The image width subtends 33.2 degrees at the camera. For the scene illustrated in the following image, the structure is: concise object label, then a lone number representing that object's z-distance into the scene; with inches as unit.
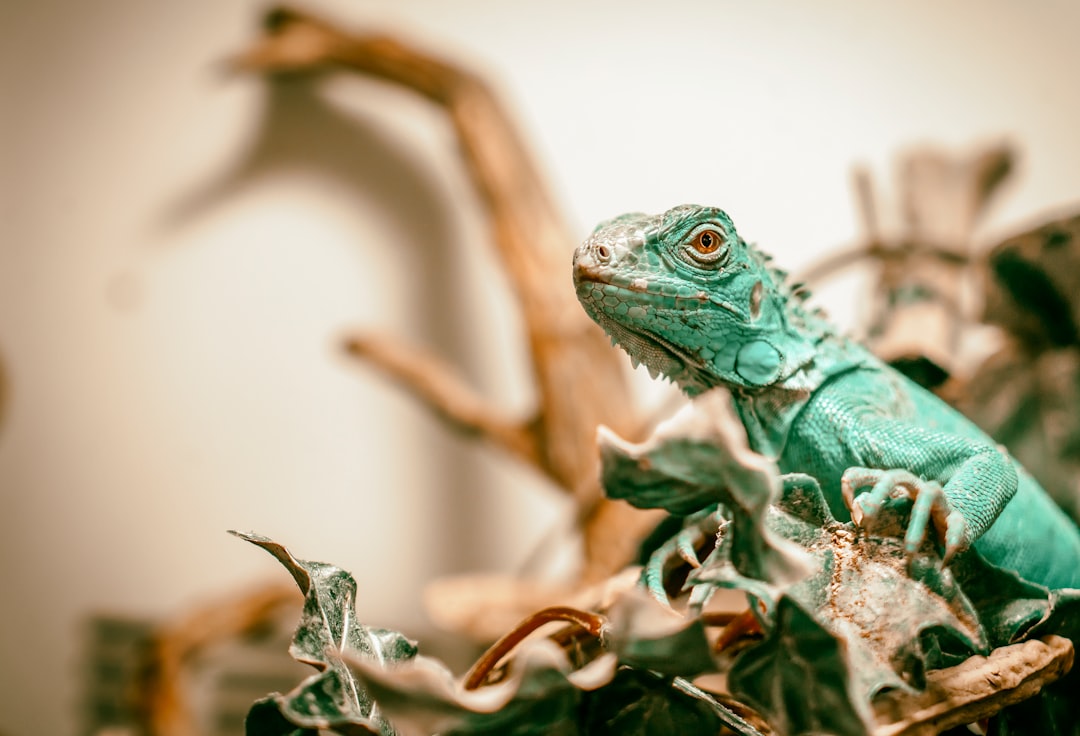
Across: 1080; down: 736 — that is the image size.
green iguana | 13.0
